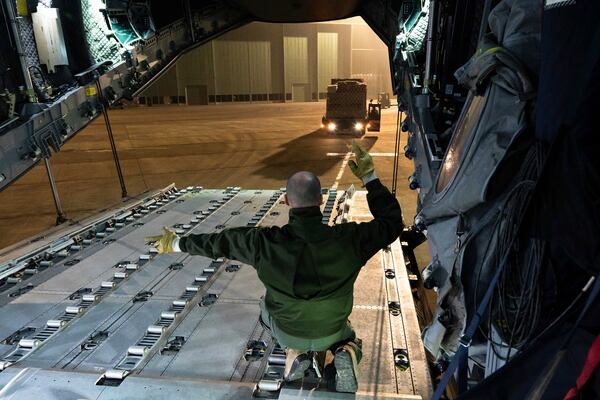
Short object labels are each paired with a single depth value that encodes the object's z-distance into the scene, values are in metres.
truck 15.73
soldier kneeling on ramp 2.21
